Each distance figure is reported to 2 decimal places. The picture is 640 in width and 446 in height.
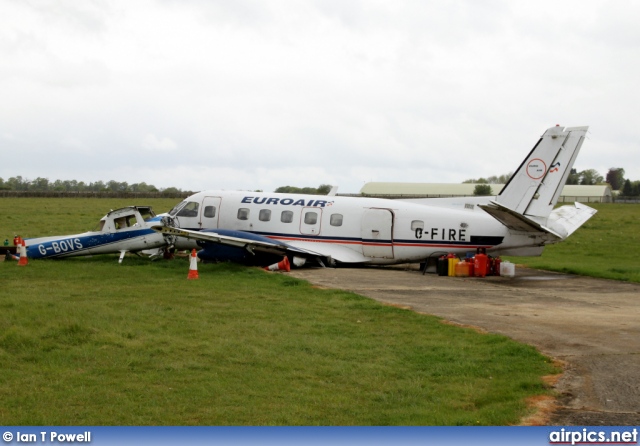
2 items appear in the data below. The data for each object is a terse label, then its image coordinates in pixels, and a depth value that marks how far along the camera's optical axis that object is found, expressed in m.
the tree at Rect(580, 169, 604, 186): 185.00
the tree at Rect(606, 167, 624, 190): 192.25
